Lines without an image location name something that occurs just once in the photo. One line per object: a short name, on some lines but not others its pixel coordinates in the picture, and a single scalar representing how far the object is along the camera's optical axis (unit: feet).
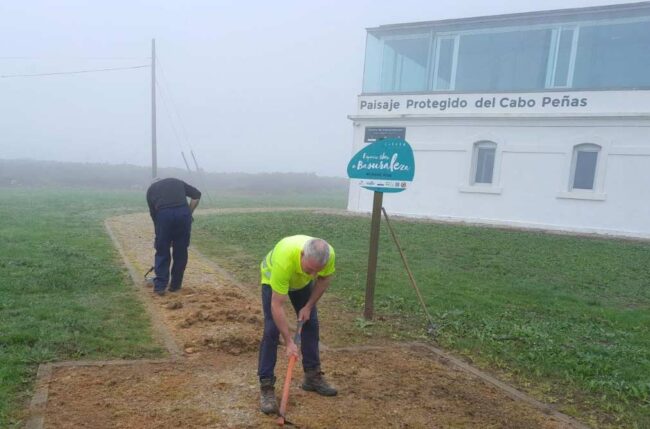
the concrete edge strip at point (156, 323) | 15.93
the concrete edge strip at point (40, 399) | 11.18
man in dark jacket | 22.31
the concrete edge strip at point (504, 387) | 13.08
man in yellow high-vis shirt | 11.76
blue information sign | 19.66
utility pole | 81.76
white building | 48.88
